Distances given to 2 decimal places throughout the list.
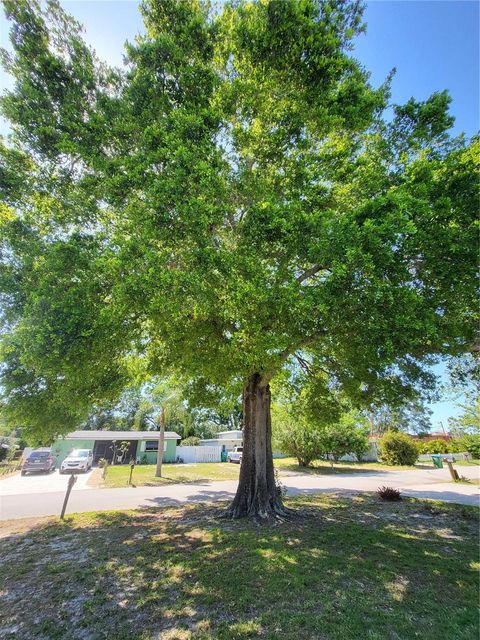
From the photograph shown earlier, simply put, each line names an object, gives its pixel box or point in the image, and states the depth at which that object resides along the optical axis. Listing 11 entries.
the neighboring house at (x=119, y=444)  32.47
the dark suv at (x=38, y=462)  23.53
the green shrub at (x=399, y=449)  29.45
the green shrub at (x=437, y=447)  39.53
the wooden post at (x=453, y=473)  19.45
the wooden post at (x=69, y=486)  9.92
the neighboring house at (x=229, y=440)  41.34
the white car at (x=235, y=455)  35.09
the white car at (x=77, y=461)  24.25
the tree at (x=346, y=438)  27.55
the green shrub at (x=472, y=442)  21.15
